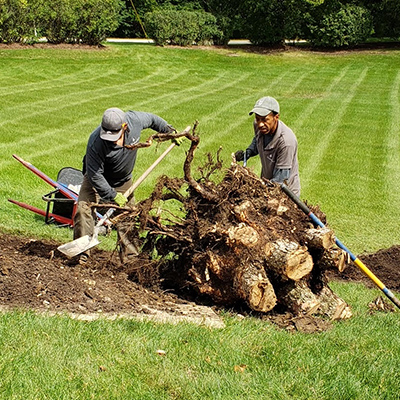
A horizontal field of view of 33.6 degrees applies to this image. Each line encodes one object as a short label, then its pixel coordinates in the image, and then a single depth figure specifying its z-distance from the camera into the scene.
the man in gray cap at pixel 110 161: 6.67
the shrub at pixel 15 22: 26.30
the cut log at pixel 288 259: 5.84
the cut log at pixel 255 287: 5.85
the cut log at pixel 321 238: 5.95
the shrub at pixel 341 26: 34.31
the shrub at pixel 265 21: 35.09
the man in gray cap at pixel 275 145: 6.62
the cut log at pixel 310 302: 6.02
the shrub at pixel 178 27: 34.31
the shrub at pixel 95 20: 29.44
